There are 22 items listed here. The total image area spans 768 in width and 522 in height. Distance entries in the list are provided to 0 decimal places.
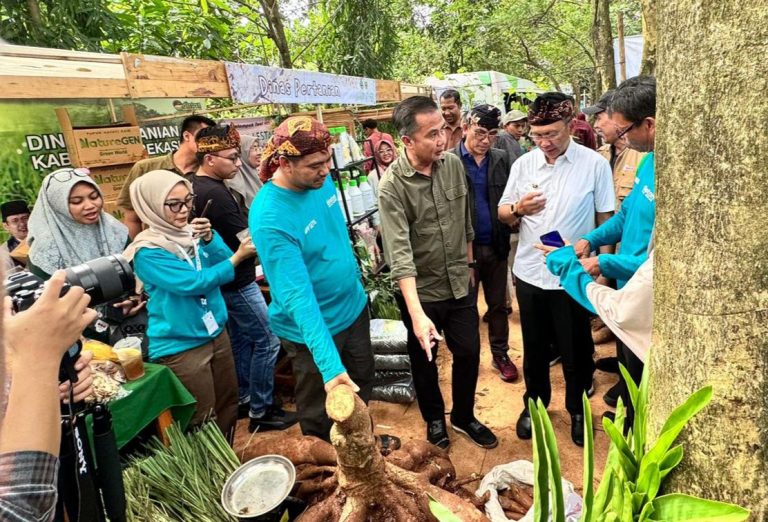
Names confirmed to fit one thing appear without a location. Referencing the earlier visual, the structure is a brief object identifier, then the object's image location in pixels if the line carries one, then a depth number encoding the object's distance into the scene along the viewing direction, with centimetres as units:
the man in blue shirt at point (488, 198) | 348
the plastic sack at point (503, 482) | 202
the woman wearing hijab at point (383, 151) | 555
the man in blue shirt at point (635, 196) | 204
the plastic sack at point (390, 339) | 344
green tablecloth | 219
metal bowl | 172
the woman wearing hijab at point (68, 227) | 267
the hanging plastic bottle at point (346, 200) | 375
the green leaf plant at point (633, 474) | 85
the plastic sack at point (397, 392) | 343
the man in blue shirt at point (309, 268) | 192
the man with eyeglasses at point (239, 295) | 320
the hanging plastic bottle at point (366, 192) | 424
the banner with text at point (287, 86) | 362
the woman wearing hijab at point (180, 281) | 239
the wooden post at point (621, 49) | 950
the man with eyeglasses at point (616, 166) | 324
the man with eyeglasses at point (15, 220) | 328
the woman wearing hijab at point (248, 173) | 407
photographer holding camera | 97
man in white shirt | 251
